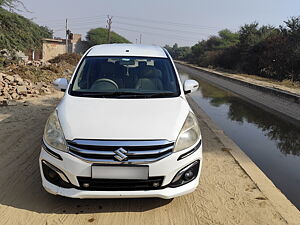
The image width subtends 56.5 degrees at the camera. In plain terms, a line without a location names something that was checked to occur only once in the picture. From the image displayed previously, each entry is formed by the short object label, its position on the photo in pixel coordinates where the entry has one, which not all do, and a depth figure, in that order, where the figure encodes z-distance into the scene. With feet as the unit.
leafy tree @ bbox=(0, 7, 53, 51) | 38.27
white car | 9.00
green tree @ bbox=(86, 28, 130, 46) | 196.54
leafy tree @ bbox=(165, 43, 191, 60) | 328.15
